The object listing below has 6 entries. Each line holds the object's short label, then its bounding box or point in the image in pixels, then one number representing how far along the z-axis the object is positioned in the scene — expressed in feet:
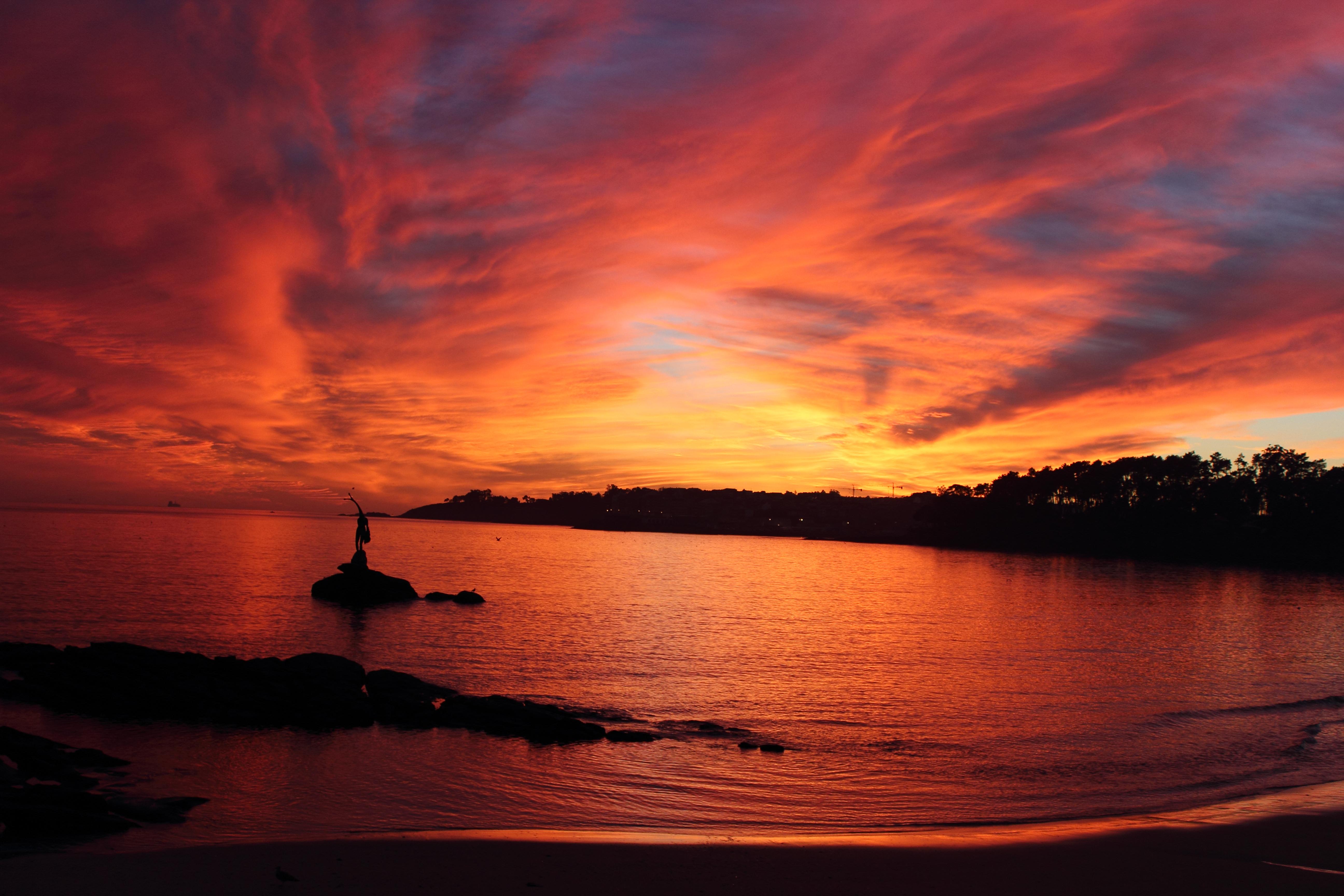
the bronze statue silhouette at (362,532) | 193.67
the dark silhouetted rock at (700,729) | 73.00
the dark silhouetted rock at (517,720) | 68.39
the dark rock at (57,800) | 39.40
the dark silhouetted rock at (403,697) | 70.95
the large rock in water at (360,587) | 175.94
